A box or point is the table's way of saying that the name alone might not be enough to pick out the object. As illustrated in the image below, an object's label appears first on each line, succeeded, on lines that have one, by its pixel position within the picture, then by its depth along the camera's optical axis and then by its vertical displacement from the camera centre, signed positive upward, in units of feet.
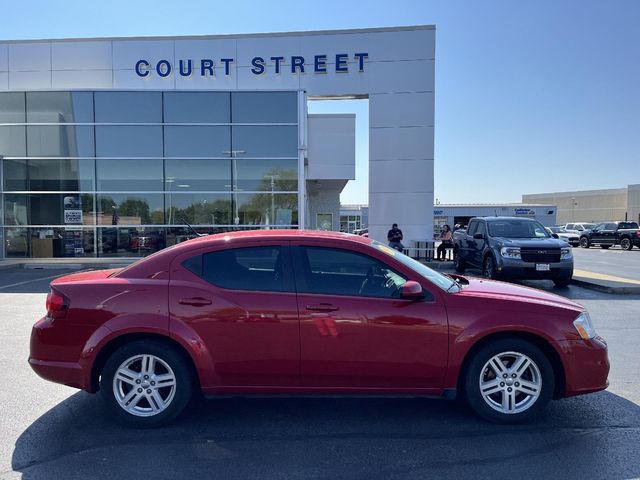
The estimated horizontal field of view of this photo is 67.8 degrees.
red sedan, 12.23 -3.17
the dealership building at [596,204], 261.65 +8.36
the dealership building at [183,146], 56.08 +8.49
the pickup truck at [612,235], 90.31 -3.56
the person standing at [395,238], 51.67 -2.26
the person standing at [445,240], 57.91 -2.78
